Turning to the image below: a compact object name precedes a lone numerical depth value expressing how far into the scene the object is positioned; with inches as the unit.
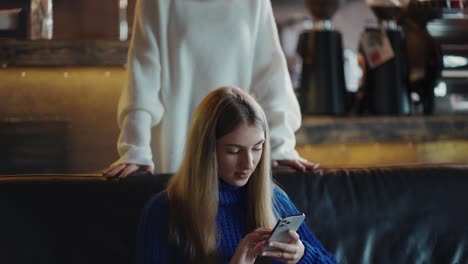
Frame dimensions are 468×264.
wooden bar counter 105.0
